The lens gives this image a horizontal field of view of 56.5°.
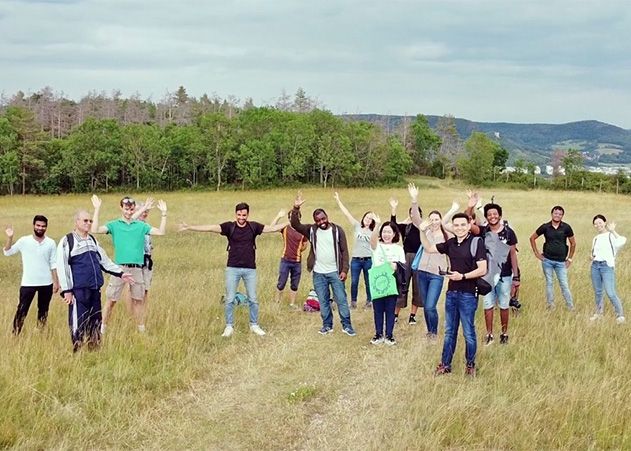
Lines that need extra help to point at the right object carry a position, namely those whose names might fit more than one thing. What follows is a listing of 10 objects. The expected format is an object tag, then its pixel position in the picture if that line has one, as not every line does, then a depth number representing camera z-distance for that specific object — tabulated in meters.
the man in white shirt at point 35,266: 8.14
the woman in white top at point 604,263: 9.49
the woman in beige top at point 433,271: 8.39
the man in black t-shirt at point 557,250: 9.84
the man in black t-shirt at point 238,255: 8.70
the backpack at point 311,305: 10.62
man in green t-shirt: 8.41
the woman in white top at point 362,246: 10.16
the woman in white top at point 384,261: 8.44
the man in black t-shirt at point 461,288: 6.80
